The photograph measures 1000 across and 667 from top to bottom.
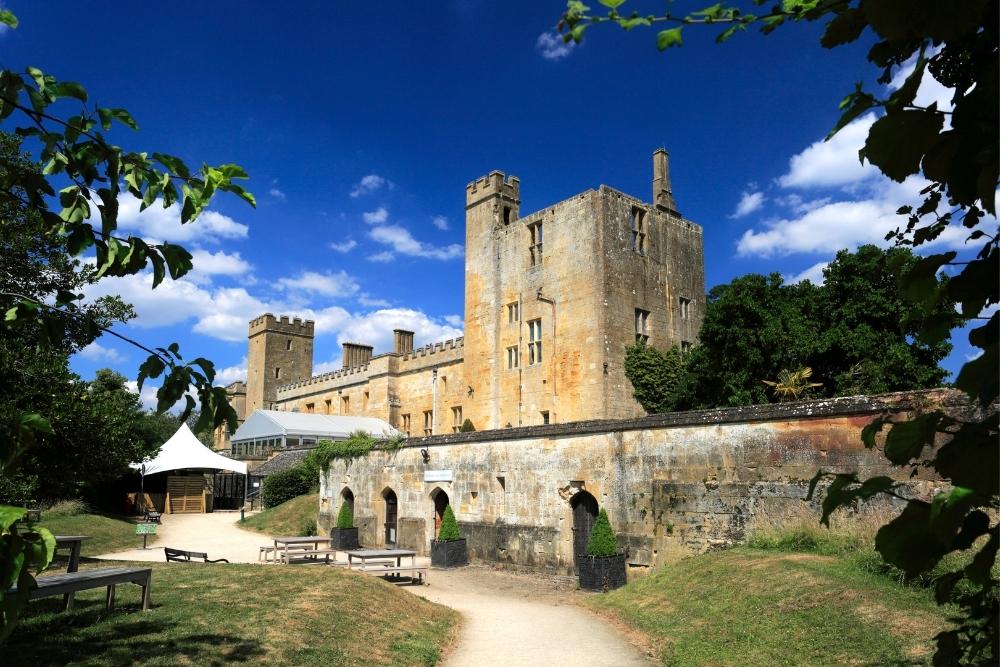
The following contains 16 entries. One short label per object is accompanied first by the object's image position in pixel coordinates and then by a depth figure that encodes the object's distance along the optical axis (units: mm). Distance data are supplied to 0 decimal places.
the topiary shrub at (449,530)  19447
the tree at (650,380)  27859
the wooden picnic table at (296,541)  18750
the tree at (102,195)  3215
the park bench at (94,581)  7953
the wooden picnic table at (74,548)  10555
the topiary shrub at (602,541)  15203
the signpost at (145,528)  20641
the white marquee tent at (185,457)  33812
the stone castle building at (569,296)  27766
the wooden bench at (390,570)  16212
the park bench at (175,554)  16225
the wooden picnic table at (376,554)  16891
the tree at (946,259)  1354
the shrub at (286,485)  34906
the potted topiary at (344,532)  23656
